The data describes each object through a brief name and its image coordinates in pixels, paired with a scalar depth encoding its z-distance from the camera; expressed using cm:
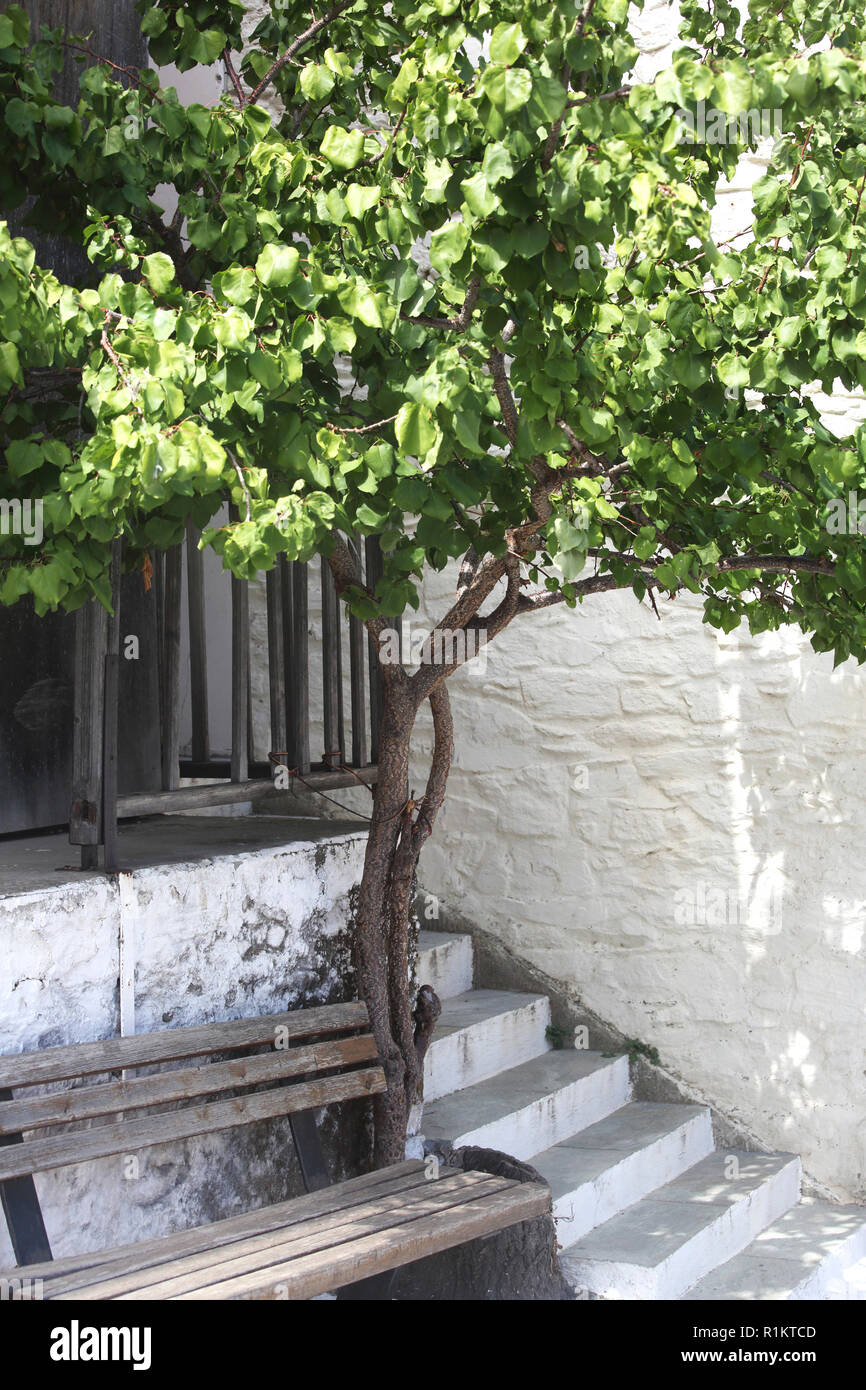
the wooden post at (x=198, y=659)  429
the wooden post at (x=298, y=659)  413
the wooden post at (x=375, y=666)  430
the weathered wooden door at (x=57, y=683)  441
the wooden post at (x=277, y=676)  406
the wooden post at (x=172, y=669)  382
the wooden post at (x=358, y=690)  438
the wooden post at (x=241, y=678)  394
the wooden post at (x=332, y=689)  427
